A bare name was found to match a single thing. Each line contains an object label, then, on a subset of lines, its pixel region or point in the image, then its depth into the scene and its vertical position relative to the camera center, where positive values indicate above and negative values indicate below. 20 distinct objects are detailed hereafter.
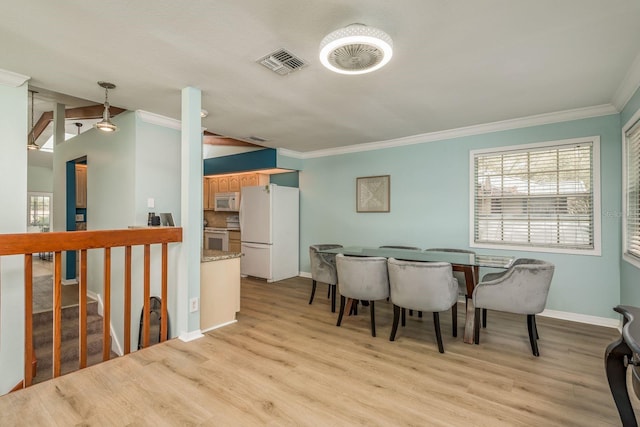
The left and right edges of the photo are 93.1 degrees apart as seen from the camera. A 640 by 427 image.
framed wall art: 4.84 +0.32
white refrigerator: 5.35 -0.33
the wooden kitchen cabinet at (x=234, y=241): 6.14 -0.56
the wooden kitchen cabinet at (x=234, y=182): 6.33 +0.65
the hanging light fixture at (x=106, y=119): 2.79 +0.91
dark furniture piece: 1.45 -0.77
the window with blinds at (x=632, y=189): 2.76 +0.22
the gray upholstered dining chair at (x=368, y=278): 2.99 -0.65
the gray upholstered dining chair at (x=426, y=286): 2.64 -0.65
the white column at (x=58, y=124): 4.78 +1.44
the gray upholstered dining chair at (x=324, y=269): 3.68 -0.69
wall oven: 6.30 -0.54
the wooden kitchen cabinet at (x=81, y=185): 6.20 +0.59
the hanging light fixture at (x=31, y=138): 5.36 +1.36
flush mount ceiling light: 1.80 +1.03
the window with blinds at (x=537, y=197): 3.45 +0.20
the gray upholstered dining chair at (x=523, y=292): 2.60 -0.69
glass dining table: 2.88 -0.48
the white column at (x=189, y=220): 2.82 -0.06
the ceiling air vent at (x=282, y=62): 2.24 +1.18
